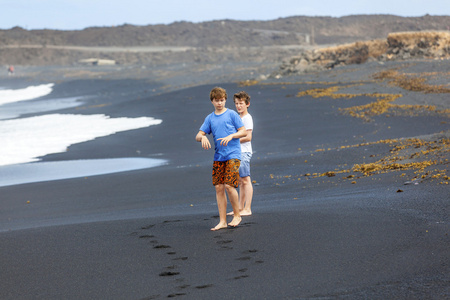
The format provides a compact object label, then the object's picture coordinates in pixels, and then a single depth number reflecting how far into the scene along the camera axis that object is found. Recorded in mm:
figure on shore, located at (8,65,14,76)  149916
